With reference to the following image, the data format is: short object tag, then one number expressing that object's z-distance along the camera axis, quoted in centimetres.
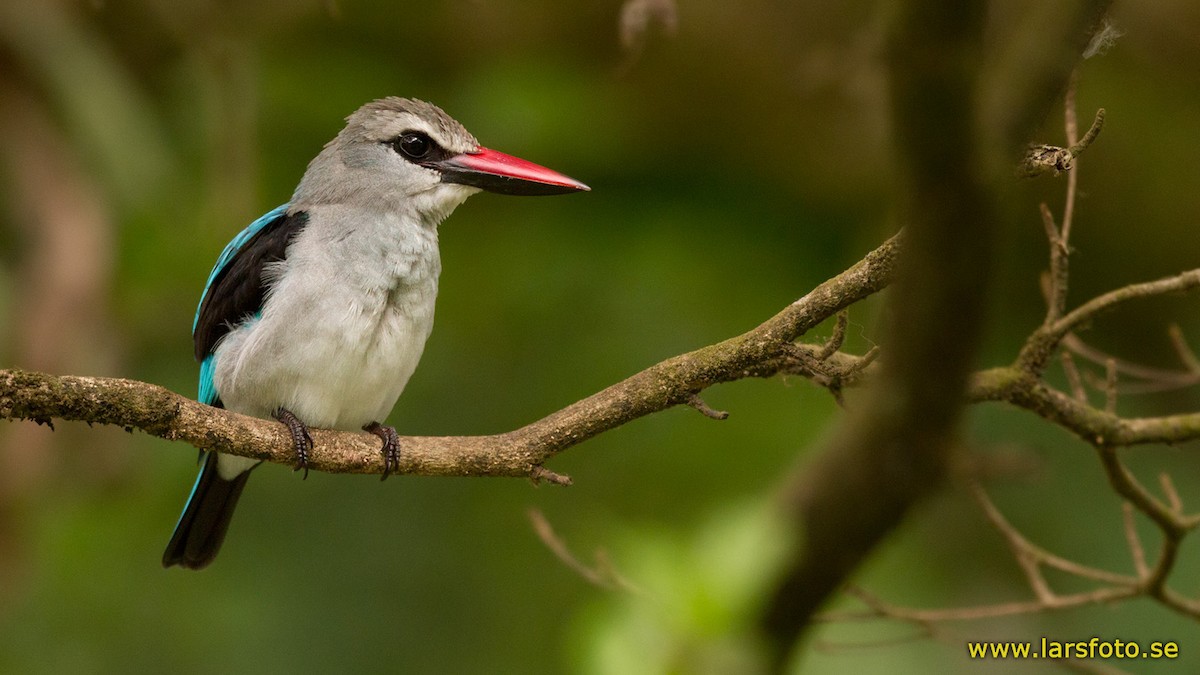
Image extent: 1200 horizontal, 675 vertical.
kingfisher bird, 628
